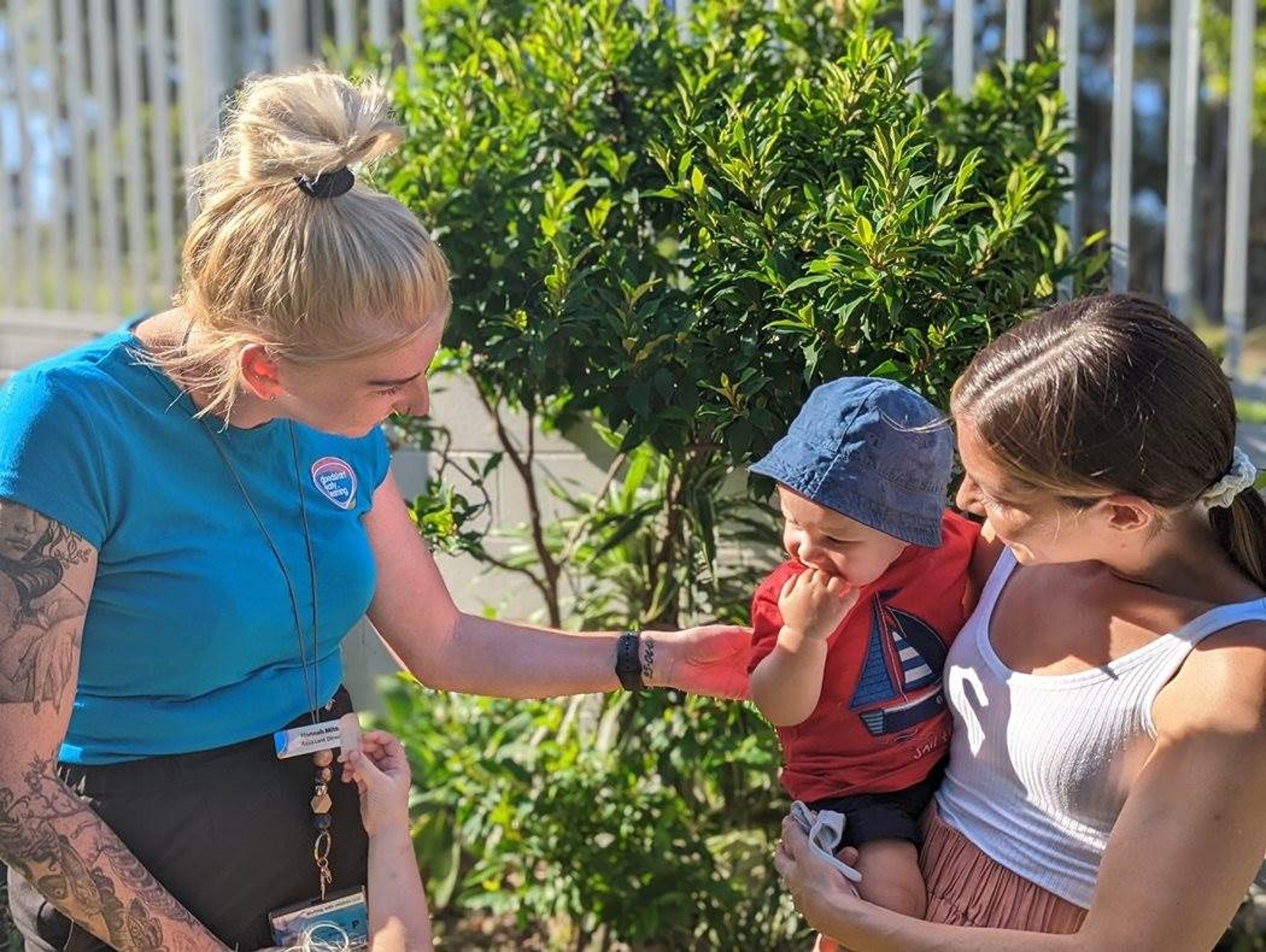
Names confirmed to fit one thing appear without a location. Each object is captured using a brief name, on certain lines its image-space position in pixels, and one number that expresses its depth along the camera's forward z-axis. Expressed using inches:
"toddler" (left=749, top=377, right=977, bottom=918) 78.4
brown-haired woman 70.0
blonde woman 73.8
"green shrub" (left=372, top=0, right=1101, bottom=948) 102.0
